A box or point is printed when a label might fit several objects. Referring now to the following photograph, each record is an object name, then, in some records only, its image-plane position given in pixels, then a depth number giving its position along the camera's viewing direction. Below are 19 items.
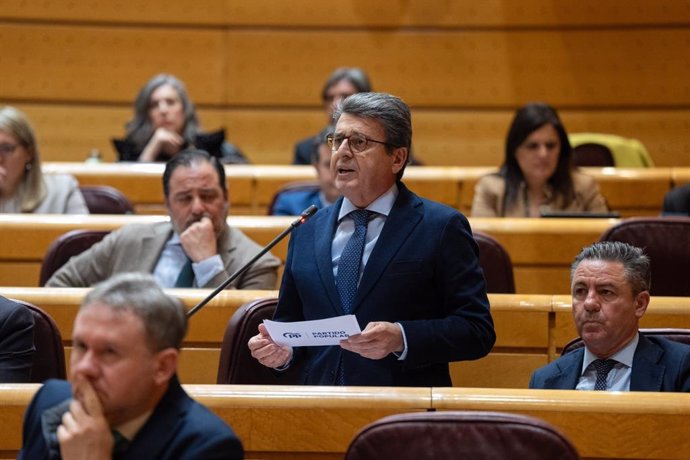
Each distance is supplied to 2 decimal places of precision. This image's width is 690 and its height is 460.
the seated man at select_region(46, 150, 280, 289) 7.18
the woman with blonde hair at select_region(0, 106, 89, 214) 8.67
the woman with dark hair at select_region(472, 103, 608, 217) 9.25
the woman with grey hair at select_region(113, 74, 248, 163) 10.62
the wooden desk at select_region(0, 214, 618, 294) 7.98
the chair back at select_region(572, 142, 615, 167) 11.04
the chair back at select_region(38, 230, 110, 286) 7.50
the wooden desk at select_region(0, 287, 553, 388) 6.25
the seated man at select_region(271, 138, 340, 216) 9.16
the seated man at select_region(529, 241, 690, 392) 5.49
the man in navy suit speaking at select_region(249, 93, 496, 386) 5.04
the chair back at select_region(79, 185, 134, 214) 9.14
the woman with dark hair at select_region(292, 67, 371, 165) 11.19
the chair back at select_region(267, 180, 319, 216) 9.54
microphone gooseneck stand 5.26
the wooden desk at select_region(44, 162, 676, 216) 9.87
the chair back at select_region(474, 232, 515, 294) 7.18
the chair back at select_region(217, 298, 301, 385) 5.66
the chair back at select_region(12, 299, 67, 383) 5.59
